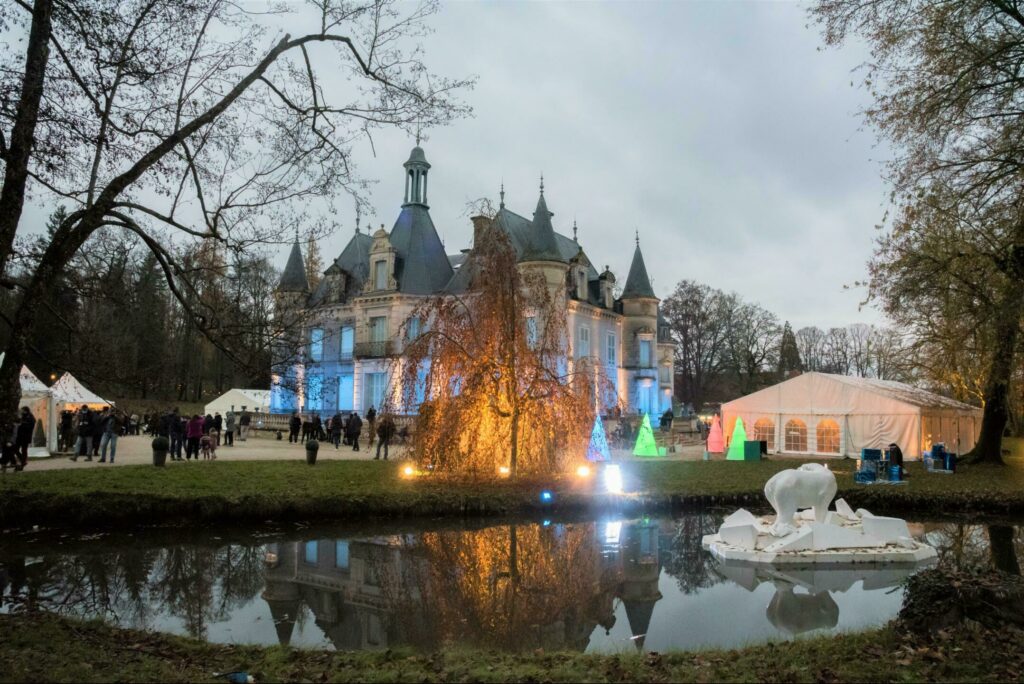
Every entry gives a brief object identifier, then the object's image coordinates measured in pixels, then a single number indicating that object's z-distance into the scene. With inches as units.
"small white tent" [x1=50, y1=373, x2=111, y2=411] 855.7
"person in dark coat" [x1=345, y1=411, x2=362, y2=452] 993.3
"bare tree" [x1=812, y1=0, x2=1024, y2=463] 502.3
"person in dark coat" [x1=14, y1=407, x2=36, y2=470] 635.5
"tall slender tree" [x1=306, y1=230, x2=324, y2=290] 1984.3
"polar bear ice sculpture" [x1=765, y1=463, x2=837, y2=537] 437.1
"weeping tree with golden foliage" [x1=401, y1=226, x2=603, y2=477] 596.4
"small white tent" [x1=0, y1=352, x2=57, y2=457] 810.2
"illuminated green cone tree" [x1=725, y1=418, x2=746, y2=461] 965.2
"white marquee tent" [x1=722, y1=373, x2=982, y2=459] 980.6
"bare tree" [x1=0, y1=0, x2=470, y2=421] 277.1
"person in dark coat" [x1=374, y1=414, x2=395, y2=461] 820.6
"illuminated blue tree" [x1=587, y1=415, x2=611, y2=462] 839.1
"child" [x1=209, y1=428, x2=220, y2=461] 785.6
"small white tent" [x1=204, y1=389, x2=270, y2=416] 1477.6
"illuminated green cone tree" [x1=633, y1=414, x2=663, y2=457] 1001.5
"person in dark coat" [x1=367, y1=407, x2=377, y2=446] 861.7
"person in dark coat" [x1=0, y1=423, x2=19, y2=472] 600.3
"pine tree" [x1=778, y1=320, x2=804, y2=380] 2282.0
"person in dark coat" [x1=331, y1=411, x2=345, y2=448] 1035.7
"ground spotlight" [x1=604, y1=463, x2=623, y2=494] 619.0
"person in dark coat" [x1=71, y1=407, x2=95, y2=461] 746.8
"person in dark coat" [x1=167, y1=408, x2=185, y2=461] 777.6
